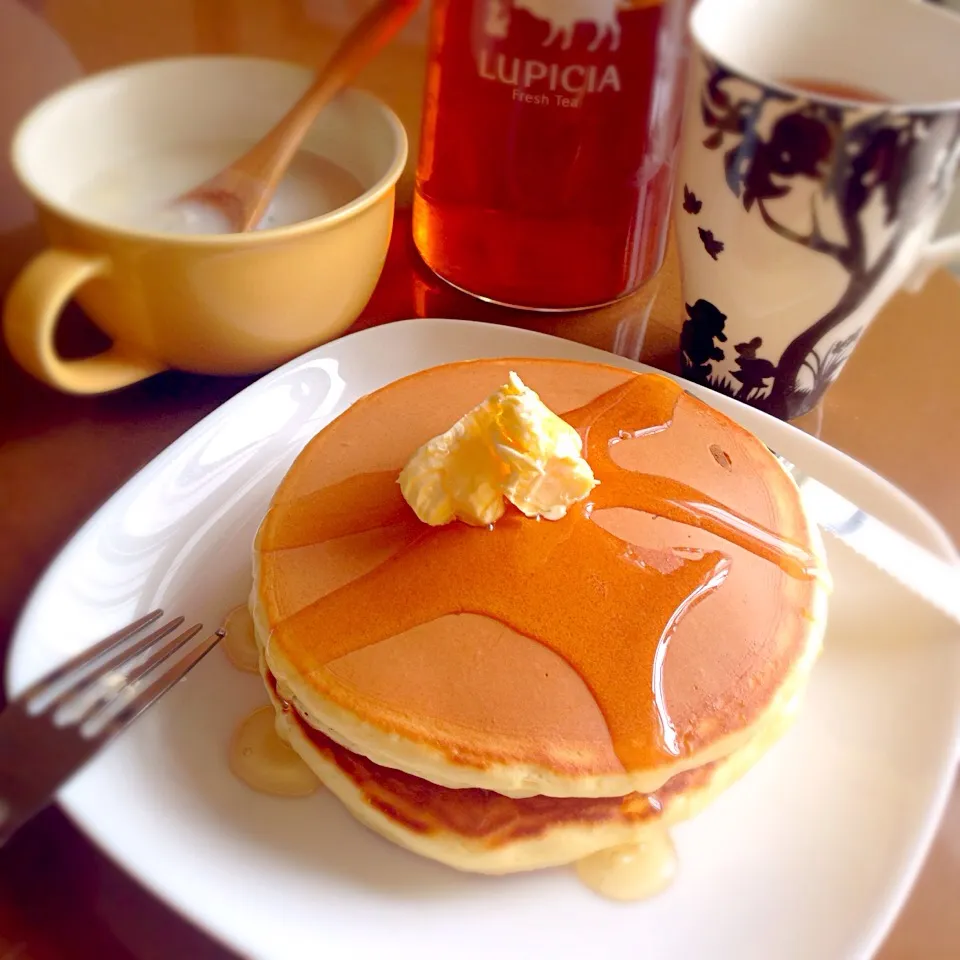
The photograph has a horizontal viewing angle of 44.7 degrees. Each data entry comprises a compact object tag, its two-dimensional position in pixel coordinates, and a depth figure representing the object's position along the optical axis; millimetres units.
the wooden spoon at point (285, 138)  324
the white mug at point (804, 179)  268
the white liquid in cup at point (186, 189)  321
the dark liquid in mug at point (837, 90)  308
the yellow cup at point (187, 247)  288
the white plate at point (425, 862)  229
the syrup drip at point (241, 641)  268
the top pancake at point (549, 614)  234
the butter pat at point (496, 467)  257
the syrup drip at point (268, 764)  248
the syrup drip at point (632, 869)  239
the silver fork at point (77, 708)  225
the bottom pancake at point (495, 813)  235
